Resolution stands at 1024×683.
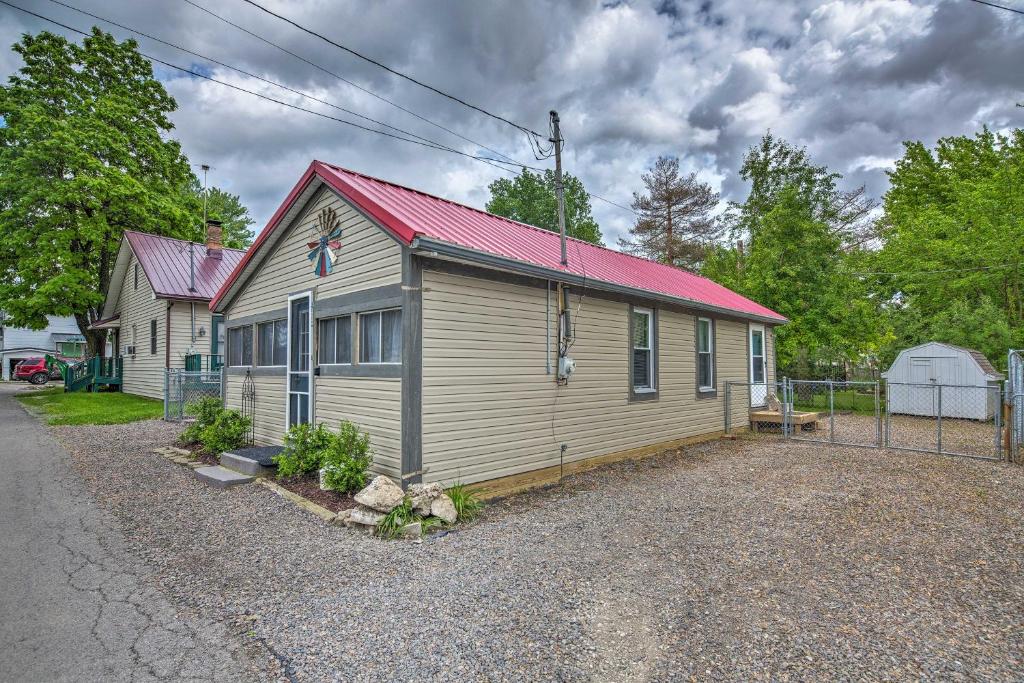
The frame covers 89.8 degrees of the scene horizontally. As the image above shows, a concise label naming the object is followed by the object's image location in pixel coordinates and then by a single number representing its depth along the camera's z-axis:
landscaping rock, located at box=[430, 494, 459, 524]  5.18
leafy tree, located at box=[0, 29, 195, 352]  18.62
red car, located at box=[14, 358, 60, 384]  29.39
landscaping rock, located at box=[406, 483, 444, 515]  5.16
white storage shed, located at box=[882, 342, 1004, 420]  13.58
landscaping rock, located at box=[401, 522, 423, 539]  4.88
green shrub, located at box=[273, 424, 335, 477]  6.75
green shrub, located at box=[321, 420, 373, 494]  5.90
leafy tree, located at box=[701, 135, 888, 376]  15.54
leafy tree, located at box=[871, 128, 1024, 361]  15.93
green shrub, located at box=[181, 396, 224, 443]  9.41
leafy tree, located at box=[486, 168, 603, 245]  28.06
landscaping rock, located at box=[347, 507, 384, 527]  5.03
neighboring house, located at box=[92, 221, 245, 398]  16.08
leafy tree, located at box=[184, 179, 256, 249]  33.03
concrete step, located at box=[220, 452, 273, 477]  7.18
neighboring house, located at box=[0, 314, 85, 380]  36.06
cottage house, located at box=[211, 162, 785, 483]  5.74
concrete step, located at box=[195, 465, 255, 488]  6.75
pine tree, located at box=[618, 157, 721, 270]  25.56
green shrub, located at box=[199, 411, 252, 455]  8.62
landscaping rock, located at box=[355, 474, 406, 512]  5.12
